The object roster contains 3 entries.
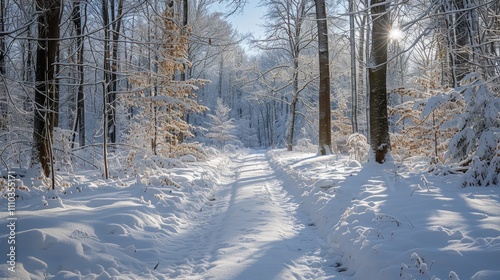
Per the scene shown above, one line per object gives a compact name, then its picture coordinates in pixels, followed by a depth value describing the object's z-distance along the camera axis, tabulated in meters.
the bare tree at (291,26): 18.22
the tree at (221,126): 29.65
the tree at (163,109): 10.31
